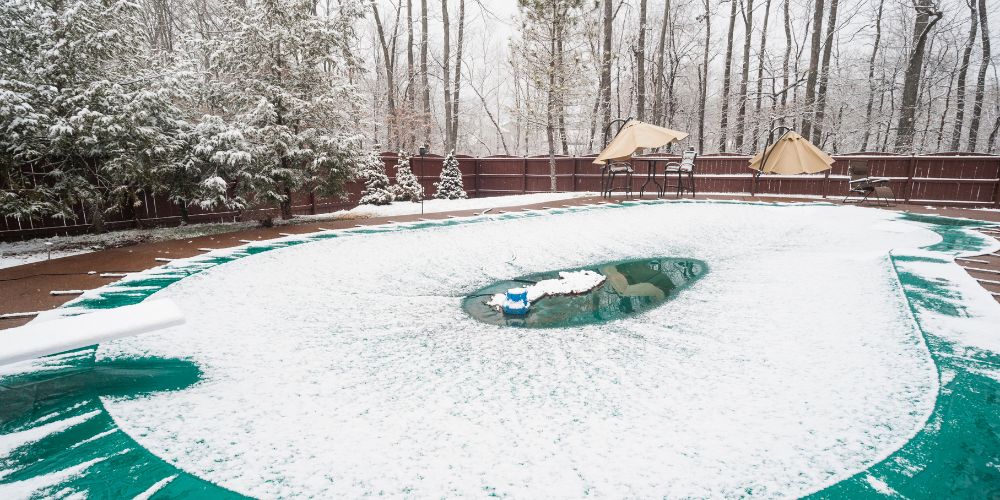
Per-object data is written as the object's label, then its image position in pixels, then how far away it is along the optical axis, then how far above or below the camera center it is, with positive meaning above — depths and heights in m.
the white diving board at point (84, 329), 1.94 -0.66
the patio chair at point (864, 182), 8.80 -0.08
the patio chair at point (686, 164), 9.69 +0.35
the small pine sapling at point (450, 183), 12.01 +0.01
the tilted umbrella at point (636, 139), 8.55 +0.80
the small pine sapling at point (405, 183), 10.93 +0.01
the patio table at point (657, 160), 10.90 +0.51
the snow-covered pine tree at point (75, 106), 4.80 +0.90
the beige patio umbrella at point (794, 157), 8.41 +0.41
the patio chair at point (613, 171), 10.23 +0.23
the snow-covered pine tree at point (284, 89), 6.52 +1.43
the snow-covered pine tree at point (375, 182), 10.38 +0.05
